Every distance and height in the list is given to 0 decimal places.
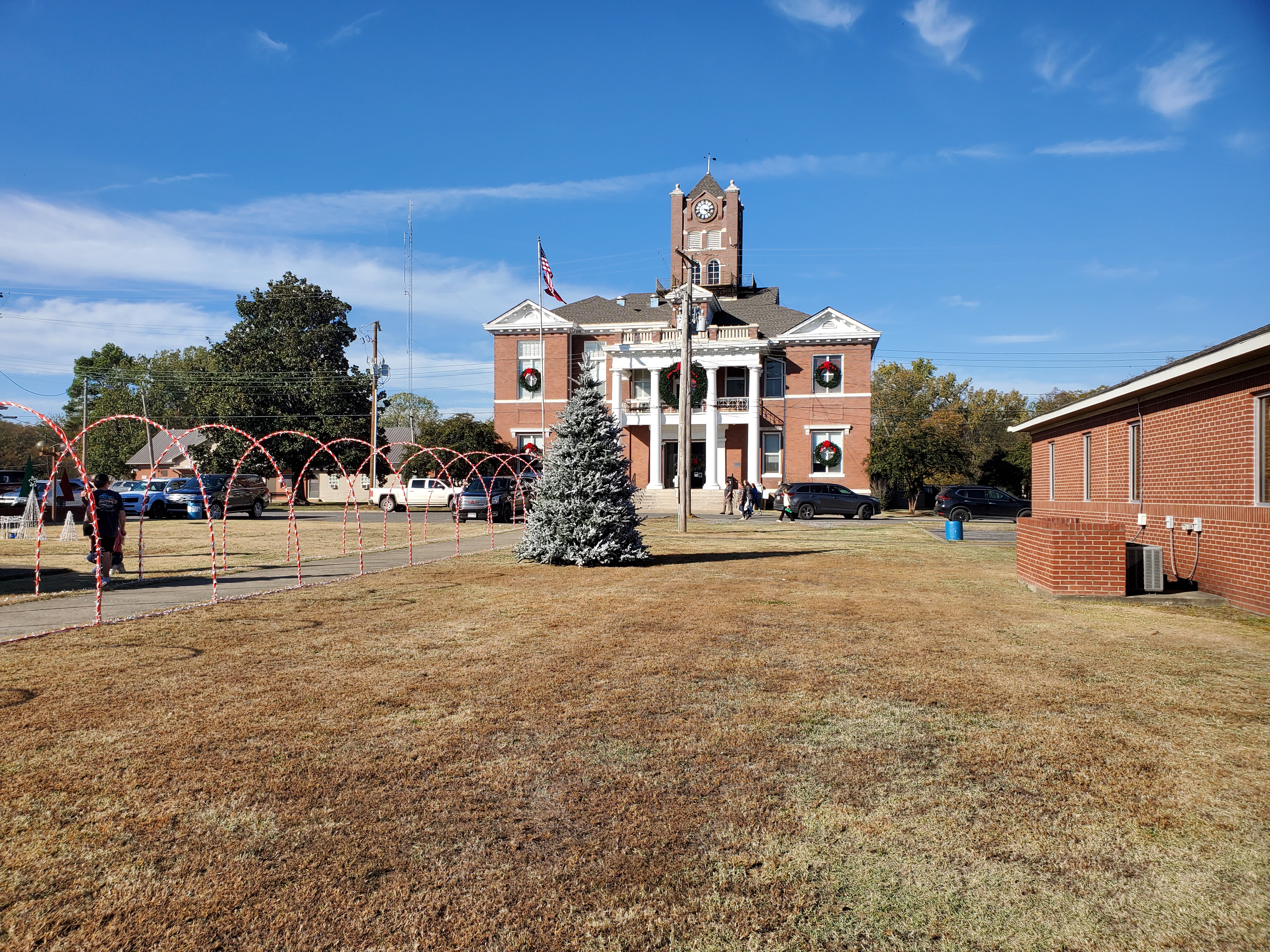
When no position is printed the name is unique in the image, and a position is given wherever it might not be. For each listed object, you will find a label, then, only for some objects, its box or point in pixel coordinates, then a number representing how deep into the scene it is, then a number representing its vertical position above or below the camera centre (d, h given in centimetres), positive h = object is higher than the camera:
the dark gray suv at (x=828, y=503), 3894 -86
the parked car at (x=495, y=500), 3519 -69
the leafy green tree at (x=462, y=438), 4928 +259
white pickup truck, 4250 -52
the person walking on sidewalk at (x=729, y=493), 4156 -44
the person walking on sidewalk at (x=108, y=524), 1344 -68
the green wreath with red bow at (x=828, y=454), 4825 +164
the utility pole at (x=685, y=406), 2810 +255
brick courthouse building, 4769 +581
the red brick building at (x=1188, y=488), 1145 -6
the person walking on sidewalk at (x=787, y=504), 3756 -91
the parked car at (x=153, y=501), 3684 -77
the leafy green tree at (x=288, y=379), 5750 +712
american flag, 4525 +1102
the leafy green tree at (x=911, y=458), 4519 +135
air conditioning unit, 1266 -126
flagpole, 5010 +536
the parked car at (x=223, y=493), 3678 -45
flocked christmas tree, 1661 -26
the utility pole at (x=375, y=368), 4772 +674
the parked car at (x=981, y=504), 3819 -89
